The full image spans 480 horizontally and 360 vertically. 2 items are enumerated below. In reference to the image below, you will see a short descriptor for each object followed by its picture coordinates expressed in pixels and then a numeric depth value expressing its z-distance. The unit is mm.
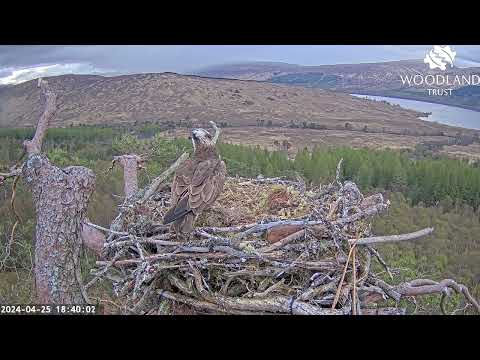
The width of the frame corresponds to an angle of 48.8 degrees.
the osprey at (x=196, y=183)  2920
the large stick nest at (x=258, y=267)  2768
